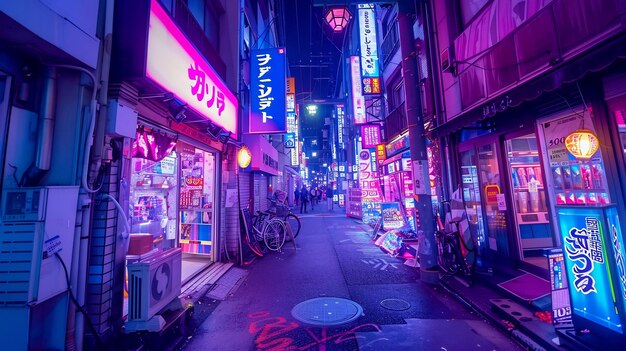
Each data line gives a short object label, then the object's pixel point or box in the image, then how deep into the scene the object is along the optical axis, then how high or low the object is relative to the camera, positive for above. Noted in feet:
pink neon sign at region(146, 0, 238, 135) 13.28 +9.62
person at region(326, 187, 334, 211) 84.95 +0.70
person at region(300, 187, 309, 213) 75.31 +1.94
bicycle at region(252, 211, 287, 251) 30.89 -3.65
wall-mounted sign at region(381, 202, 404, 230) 37.78 -2.82
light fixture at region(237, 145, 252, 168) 29.04 +5.81
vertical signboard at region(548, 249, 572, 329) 11.42 -5.07
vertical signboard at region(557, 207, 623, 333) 9.71 -3.20
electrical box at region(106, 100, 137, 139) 11.31 +4.35
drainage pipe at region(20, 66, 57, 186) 10.03 +3.51
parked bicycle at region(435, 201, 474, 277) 20.23 -4.94
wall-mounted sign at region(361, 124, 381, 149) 50.55 +13.91
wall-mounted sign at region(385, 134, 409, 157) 37.35 +9.12
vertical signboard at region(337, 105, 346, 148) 104.89 +36.33
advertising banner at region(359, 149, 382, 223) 50.95 +2.50
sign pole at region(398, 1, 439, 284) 20.03 +4.16
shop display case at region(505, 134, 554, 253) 22.09 -0.03
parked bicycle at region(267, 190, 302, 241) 35.87 -1.12
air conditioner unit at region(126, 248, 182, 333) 11.46 -4.27
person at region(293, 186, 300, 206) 87.99 +1.49
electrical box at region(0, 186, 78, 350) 8.68 -1.96
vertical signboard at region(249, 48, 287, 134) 29.37 +14.07
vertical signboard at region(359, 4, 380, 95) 43.45 +27.66
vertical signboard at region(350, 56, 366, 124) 54.24 +23.31
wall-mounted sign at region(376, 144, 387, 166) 47.80 +9.23
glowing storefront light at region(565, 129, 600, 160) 12.89 +2.64
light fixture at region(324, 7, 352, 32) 24.61 +19.37
